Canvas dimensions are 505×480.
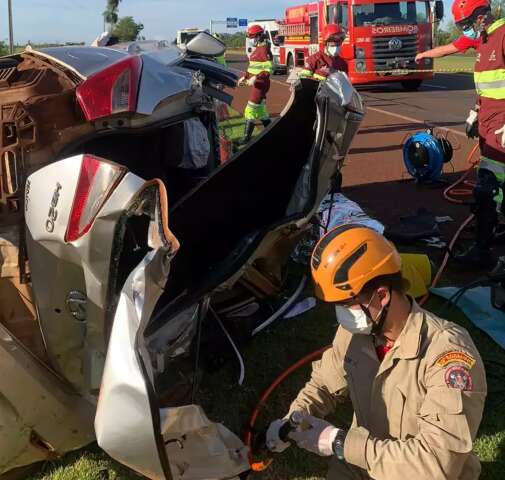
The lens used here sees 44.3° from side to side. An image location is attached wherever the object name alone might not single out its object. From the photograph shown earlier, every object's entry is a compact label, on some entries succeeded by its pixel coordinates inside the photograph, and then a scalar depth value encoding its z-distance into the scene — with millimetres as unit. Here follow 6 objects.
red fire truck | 17938
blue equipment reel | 7289
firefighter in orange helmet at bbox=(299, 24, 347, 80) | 8805
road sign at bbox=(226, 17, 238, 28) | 50438
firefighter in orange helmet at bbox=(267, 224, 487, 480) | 1851
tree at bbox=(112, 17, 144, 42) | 70025
